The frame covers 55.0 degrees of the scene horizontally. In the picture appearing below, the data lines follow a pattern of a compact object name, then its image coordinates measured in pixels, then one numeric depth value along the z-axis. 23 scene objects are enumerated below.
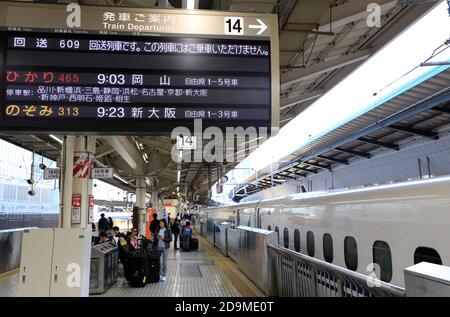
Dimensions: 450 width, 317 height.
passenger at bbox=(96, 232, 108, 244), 11.53
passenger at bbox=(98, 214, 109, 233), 17.64
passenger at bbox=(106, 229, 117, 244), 12.04
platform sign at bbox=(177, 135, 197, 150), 7.59
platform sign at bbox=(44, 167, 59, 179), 8.17
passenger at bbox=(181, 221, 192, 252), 19.89
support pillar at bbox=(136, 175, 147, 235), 23.16
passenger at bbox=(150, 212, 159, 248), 14.66
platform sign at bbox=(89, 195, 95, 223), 8.63
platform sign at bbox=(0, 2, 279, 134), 4.22
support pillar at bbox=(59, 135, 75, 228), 7.25
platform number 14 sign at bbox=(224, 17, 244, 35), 4.55
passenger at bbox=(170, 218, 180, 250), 21.33
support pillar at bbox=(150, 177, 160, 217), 31.54
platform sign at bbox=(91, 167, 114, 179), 8.97
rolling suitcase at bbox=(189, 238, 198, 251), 20.25
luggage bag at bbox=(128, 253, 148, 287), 10.12
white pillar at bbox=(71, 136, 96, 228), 7.62
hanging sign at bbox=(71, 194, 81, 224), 7.59
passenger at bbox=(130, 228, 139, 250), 12.31
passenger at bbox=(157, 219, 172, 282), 11.42
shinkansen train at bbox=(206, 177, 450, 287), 4.59
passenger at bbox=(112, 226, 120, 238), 13.19
